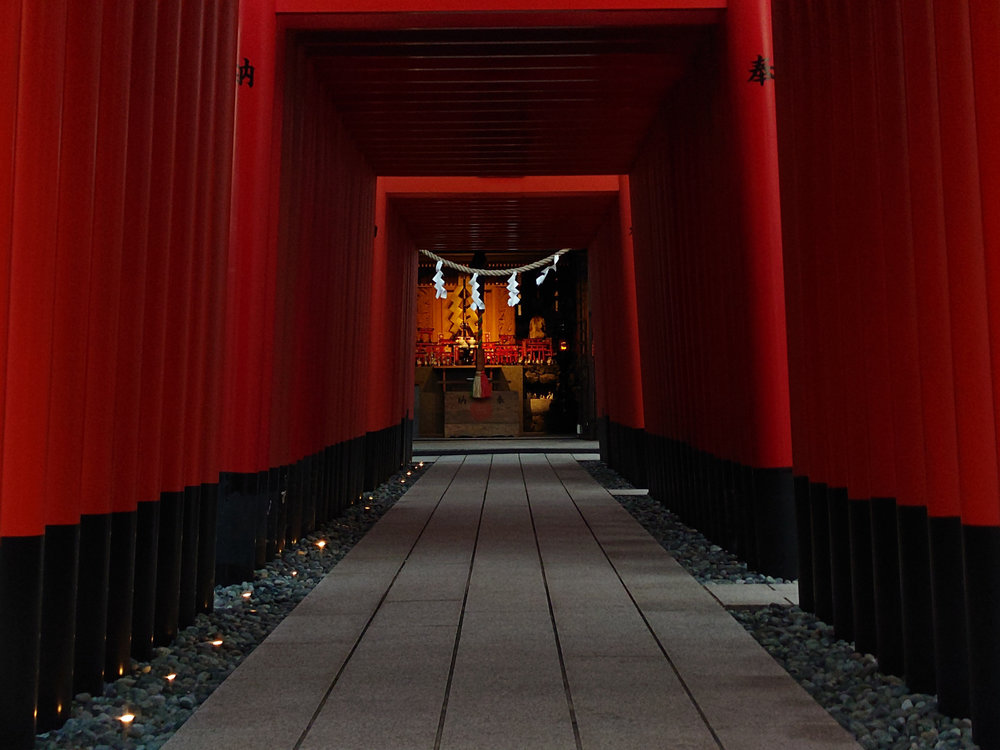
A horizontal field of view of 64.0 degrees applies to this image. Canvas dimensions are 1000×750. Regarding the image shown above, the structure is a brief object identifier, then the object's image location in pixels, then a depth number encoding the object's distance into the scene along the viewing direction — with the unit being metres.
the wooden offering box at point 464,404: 18.53
